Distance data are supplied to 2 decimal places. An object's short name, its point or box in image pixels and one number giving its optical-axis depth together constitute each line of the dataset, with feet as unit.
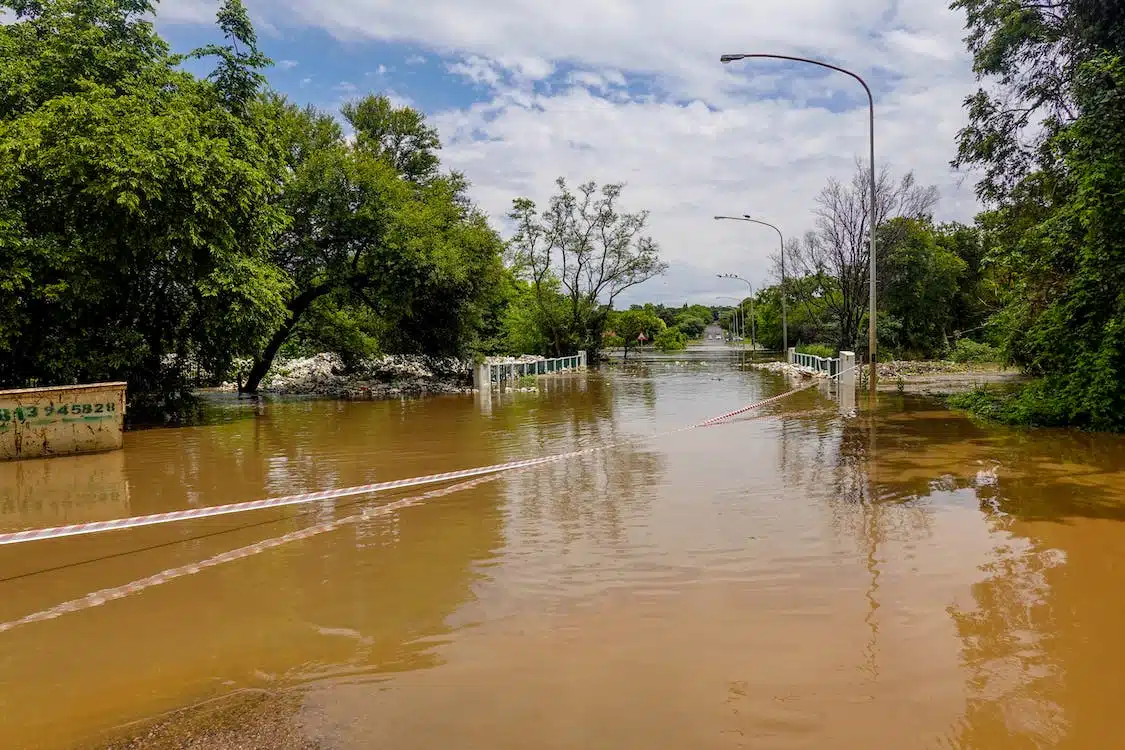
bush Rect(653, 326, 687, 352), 264.52
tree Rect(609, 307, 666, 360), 219.82
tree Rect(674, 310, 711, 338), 470.23
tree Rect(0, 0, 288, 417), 47.85
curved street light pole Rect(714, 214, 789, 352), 134.53
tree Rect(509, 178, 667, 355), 157.69
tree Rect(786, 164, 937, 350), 116.78
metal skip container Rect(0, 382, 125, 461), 39.22
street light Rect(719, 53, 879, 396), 70.08
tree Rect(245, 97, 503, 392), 80.38
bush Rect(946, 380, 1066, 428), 43.55
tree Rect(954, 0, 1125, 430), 40.91
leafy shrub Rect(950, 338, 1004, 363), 80.63
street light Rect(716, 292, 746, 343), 428.48
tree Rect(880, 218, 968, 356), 137.39
